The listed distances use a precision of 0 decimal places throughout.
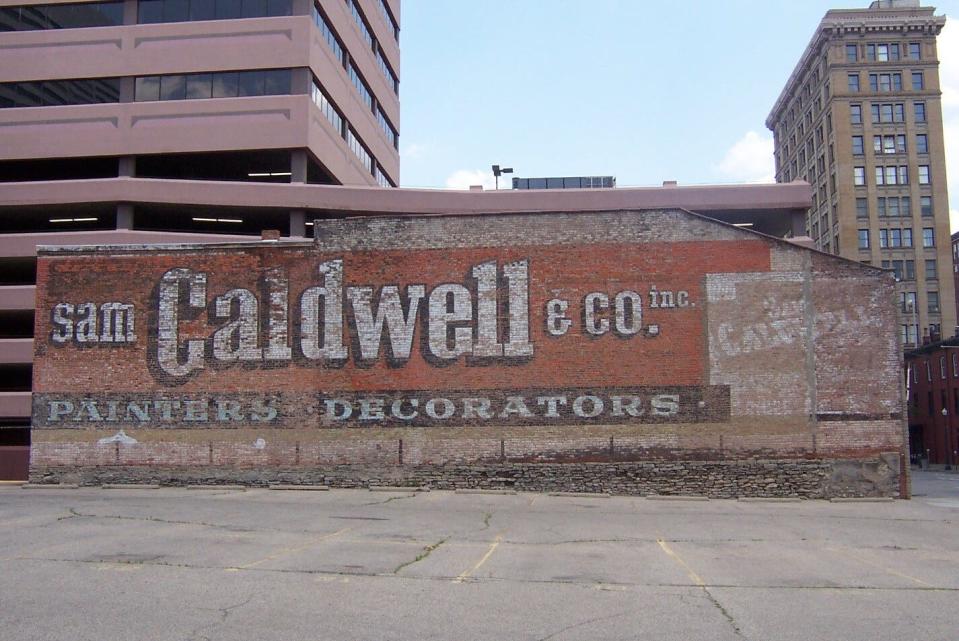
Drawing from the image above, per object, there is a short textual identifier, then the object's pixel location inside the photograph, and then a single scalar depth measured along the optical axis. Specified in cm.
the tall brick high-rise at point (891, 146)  8231
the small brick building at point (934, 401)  6041
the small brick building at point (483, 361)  2345
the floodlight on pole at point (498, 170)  4216
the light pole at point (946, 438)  6175
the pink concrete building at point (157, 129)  3862
